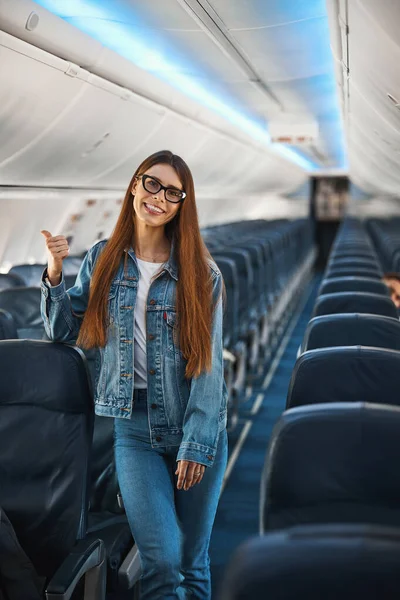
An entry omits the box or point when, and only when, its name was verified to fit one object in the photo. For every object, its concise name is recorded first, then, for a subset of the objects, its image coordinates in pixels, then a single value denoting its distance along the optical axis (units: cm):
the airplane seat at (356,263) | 845
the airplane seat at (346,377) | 324
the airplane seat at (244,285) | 881
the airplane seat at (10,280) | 648
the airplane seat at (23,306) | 564
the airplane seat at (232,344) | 775
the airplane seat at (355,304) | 541
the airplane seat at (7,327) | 430
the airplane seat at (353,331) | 437
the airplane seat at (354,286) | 647
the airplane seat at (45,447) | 324
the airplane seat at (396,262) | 1008
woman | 298
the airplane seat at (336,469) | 243
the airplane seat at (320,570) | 159
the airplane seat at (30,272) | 733
